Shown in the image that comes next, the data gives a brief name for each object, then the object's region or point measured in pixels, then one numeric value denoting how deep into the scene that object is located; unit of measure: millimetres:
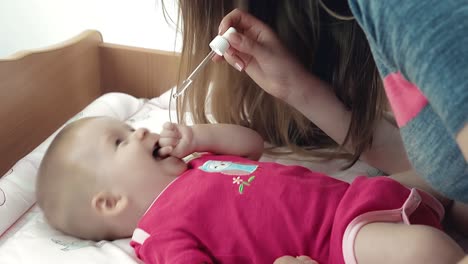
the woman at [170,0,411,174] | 927
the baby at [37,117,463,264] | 681
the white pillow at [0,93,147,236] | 897
